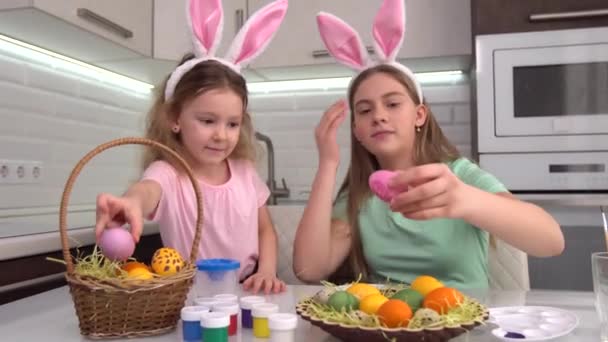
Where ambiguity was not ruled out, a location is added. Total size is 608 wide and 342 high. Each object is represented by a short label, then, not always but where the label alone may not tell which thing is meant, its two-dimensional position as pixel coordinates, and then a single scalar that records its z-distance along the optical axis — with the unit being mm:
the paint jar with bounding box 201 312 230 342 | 688
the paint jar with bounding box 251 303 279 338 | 741
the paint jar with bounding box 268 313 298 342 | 680
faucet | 2709
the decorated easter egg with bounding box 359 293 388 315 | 678
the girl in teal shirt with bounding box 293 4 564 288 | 1271
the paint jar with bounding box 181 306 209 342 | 723
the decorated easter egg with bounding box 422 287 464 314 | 673
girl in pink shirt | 1311
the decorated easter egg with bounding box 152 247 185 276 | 819
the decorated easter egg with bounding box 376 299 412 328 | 638
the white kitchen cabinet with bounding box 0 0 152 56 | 1709
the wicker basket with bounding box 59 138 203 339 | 738
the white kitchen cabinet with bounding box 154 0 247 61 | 2342
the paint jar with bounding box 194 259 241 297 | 895
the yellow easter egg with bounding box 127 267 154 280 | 758
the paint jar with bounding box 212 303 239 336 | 740
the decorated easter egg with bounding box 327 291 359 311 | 694
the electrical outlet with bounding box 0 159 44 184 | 1943
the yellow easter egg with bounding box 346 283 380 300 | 738
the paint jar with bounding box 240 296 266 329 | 788
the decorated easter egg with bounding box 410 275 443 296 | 727
